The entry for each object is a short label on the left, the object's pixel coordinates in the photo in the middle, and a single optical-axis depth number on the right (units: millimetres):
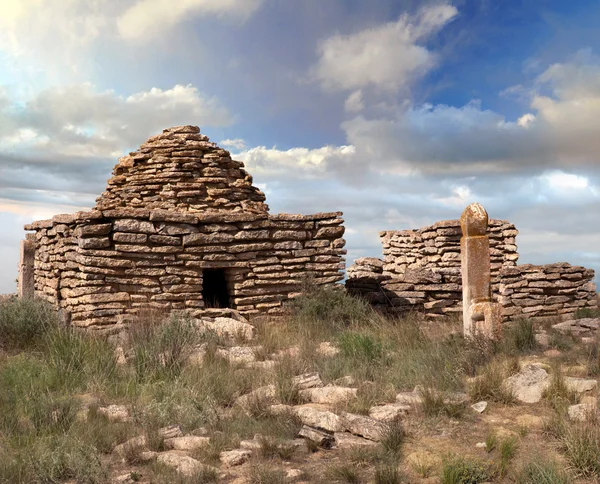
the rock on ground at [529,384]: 5836
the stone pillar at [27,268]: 12602
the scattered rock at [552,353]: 7453
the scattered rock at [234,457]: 4750
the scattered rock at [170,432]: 5289
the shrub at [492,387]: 5828
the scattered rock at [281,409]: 5637
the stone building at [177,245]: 9836
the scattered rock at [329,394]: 6070
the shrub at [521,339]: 7699
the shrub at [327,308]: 10398
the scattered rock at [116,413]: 5750
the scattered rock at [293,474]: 4430
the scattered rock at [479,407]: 5613
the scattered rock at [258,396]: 5973
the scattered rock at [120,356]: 7699
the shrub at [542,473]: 4152
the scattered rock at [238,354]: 7769
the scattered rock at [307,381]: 6434
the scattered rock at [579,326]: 9602
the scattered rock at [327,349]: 8047
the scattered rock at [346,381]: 6547
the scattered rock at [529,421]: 5230
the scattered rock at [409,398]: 5746
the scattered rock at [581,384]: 5785
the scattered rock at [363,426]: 5059
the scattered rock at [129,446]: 4913
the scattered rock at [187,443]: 5082
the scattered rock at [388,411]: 5418
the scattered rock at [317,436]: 5082
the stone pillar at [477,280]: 7785
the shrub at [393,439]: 4828
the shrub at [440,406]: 5488
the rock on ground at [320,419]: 5363
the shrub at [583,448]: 4395
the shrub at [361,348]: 7594
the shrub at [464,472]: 4318
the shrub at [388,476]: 4301
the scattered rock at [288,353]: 7642
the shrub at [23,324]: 9297
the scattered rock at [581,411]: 5047
